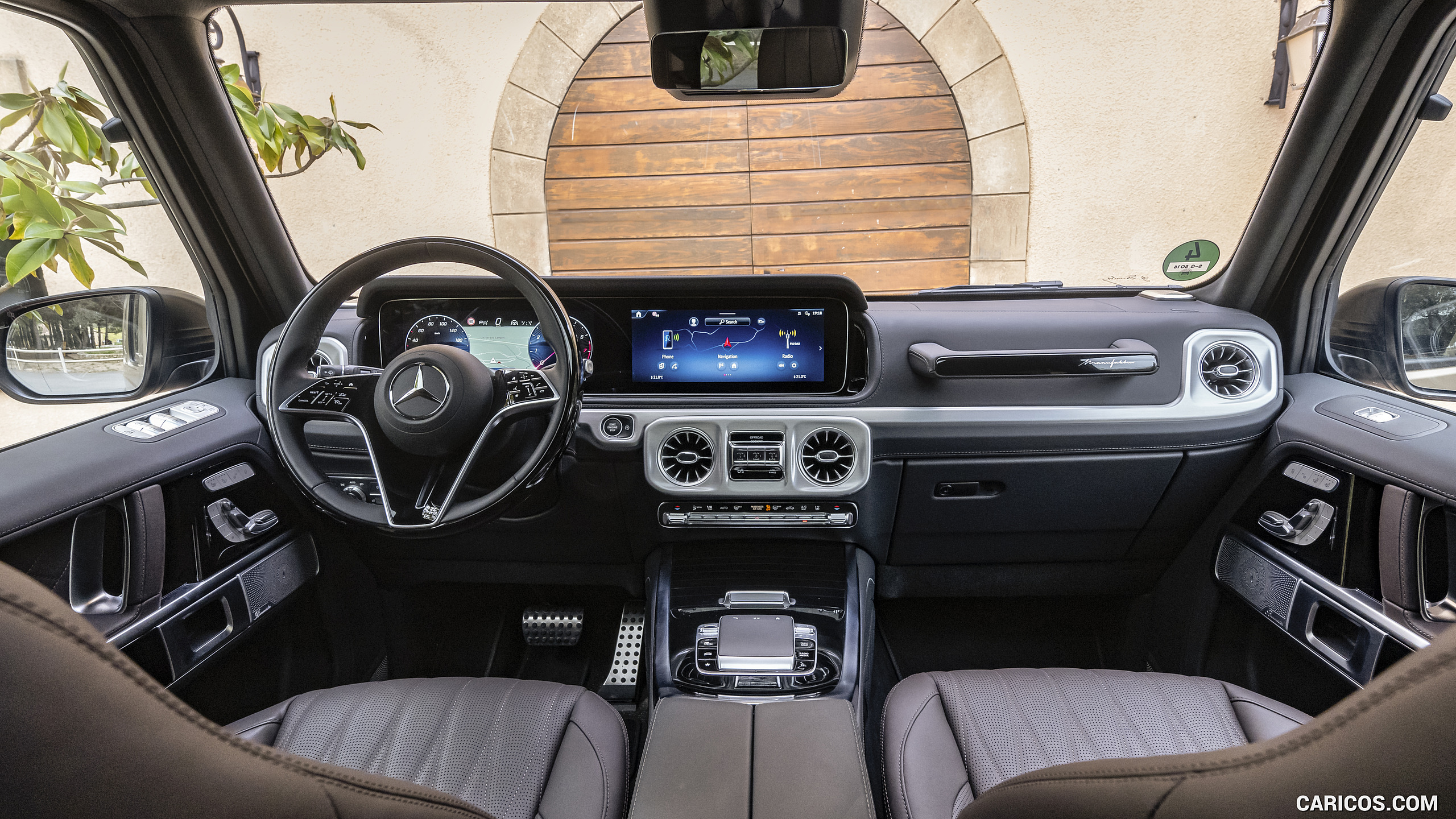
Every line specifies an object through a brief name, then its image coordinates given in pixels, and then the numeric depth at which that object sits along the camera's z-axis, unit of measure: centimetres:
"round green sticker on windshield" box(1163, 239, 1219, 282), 217
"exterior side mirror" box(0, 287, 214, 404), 176
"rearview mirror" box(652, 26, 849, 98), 153
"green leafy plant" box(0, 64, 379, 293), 161
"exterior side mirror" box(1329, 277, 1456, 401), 186
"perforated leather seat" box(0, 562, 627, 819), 39
